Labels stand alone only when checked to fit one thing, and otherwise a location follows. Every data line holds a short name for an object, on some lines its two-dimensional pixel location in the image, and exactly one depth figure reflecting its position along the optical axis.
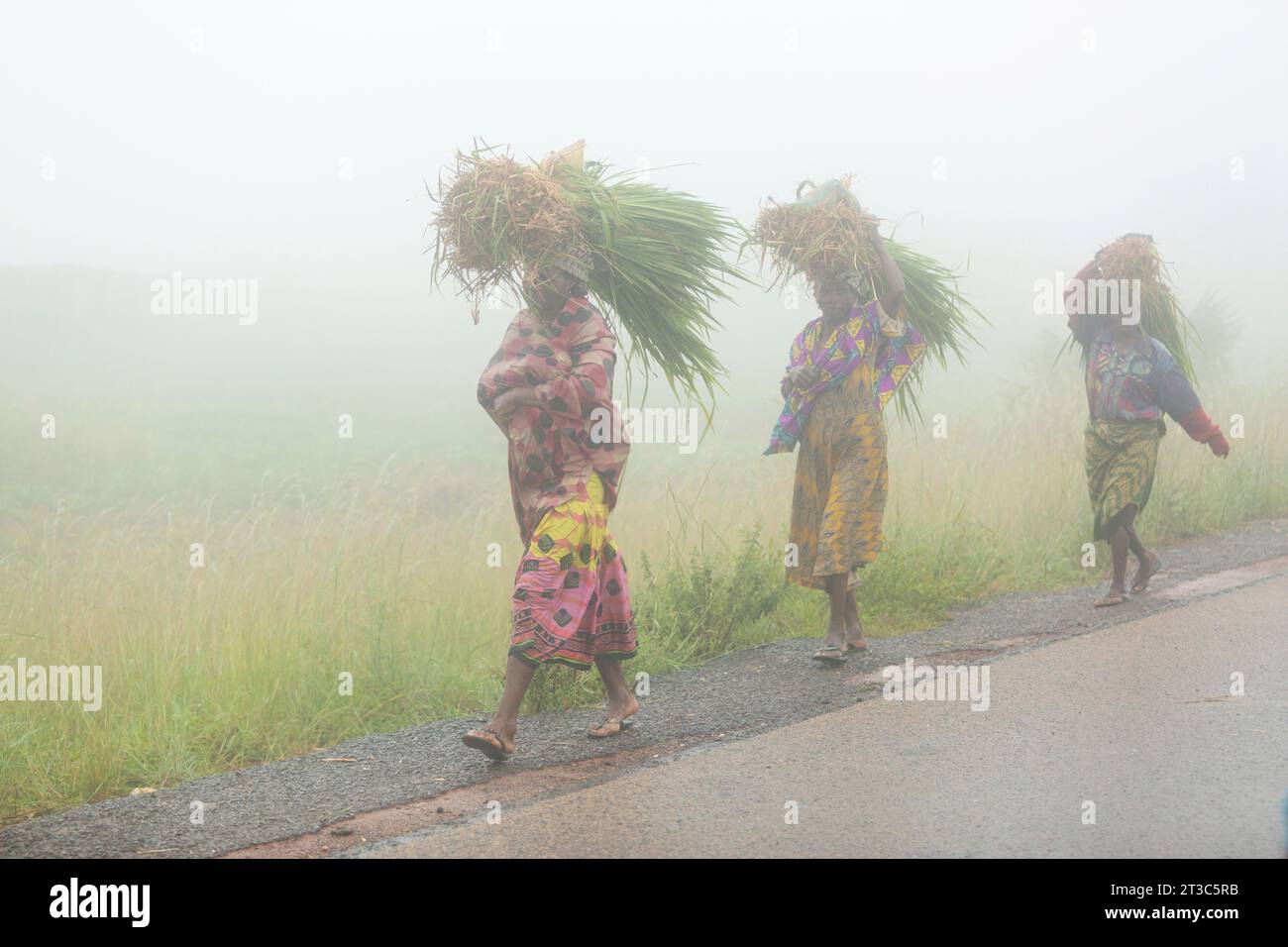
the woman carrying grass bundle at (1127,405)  8.18
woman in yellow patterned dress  6.83
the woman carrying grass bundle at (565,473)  5.20
